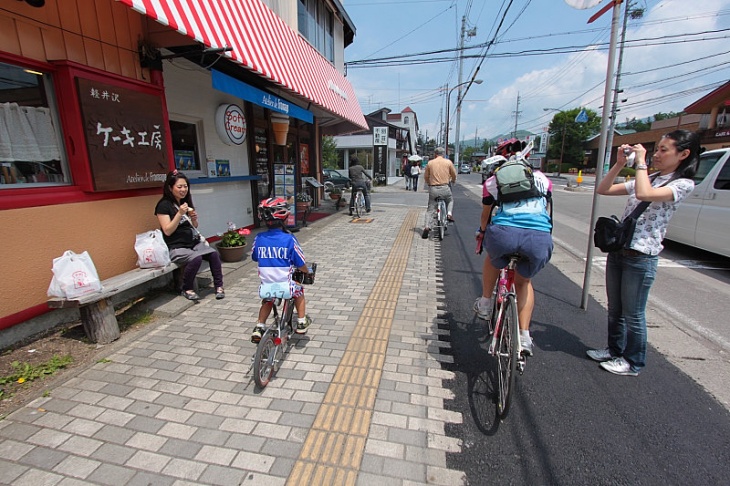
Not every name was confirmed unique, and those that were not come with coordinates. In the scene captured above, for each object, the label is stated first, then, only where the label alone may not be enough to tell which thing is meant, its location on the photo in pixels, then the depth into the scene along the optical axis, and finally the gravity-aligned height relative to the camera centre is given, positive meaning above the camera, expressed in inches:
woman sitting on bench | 158.7 -27.9
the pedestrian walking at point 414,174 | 740.0 +0.3
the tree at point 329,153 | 1017.5 +70.2
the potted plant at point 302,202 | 345.1 -26.2
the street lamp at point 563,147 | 1911.2 +142.3
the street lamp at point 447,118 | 1311.5 +214.0
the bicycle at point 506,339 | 89.0 -46.1
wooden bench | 117.0 -47.4
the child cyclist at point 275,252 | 109.0 -24.1
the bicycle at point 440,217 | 299.0 -38.3
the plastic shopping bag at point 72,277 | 117.0 -33.8
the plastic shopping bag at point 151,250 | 151.0 -31.7
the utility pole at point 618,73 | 754.5 +227.2
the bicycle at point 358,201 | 414.6 -32.3
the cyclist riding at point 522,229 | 95.1 -15.9
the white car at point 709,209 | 211.6 -26.4
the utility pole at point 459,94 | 1071.6 +257.8
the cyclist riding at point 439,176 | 288.4 -1.9
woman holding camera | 97.3 -20.8
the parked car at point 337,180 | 816.4 -10.2
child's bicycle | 100.0 -52.4
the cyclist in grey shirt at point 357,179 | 403.5 -4.6
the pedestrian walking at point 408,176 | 860.7 -5.7
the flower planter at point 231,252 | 223.0 -49.2
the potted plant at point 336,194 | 477.7 -25.7
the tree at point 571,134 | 1932.8 +215.6
